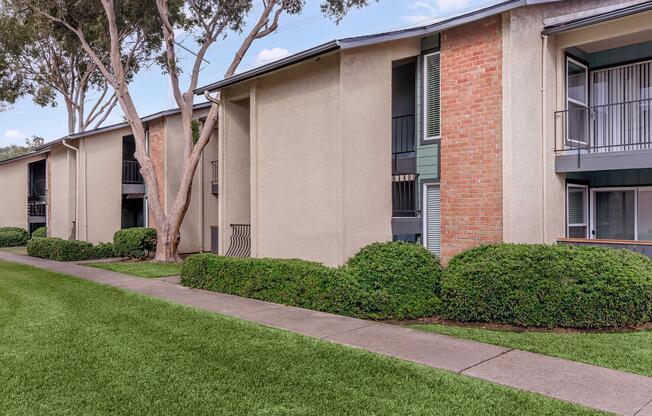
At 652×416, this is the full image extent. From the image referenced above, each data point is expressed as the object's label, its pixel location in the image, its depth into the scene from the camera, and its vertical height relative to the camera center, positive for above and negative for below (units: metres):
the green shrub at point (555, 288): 6.71 -1.18
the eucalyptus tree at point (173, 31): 16.12 +6.41
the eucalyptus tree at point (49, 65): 21.08 +7.58
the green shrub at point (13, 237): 24.48 -1.37
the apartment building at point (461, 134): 8.94 +1.49
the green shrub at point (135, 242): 16.86 -1.16
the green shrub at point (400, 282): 7.58 -1.20
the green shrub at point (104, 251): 17.78 -1.53
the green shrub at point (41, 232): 24.72 -1.14
